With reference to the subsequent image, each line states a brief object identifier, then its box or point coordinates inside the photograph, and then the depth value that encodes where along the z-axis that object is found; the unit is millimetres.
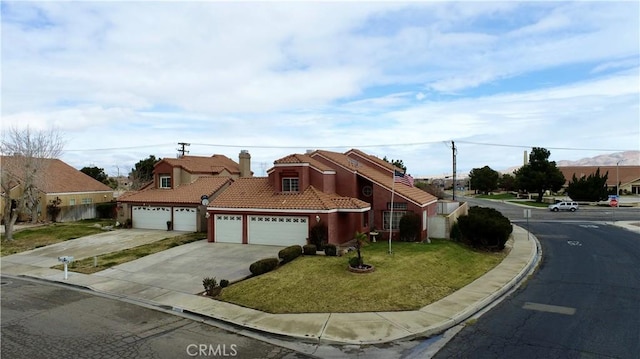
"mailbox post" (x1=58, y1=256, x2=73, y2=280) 19053
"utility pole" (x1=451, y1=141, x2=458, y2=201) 49778
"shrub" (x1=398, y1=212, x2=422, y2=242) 26516
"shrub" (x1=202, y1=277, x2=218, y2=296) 15930
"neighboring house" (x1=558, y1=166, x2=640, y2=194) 87688
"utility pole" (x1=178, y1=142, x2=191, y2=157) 53384
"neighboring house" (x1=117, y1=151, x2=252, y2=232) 33156
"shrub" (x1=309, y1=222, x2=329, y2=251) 23875
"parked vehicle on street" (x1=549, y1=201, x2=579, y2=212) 57406
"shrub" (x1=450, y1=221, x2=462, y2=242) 27719
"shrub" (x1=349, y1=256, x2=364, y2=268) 18531
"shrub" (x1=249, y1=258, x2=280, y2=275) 18516
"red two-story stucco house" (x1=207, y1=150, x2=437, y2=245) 25500
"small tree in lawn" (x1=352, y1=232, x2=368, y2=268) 18469
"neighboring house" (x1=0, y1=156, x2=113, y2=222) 40188
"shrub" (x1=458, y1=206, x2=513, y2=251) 25562
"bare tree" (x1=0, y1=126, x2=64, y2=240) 30188
